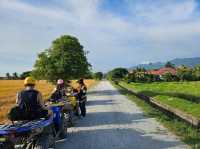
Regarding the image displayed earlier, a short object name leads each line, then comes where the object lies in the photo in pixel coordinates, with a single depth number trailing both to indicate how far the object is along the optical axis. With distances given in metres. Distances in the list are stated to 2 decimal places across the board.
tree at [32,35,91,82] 15.72
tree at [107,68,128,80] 57.88
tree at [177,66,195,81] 41.00
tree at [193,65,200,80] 41.00
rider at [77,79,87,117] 6.84
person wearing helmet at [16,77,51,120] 3.66
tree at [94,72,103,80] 69.73
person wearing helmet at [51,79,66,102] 5.47
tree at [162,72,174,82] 40.92
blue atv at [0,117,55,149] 3.17
